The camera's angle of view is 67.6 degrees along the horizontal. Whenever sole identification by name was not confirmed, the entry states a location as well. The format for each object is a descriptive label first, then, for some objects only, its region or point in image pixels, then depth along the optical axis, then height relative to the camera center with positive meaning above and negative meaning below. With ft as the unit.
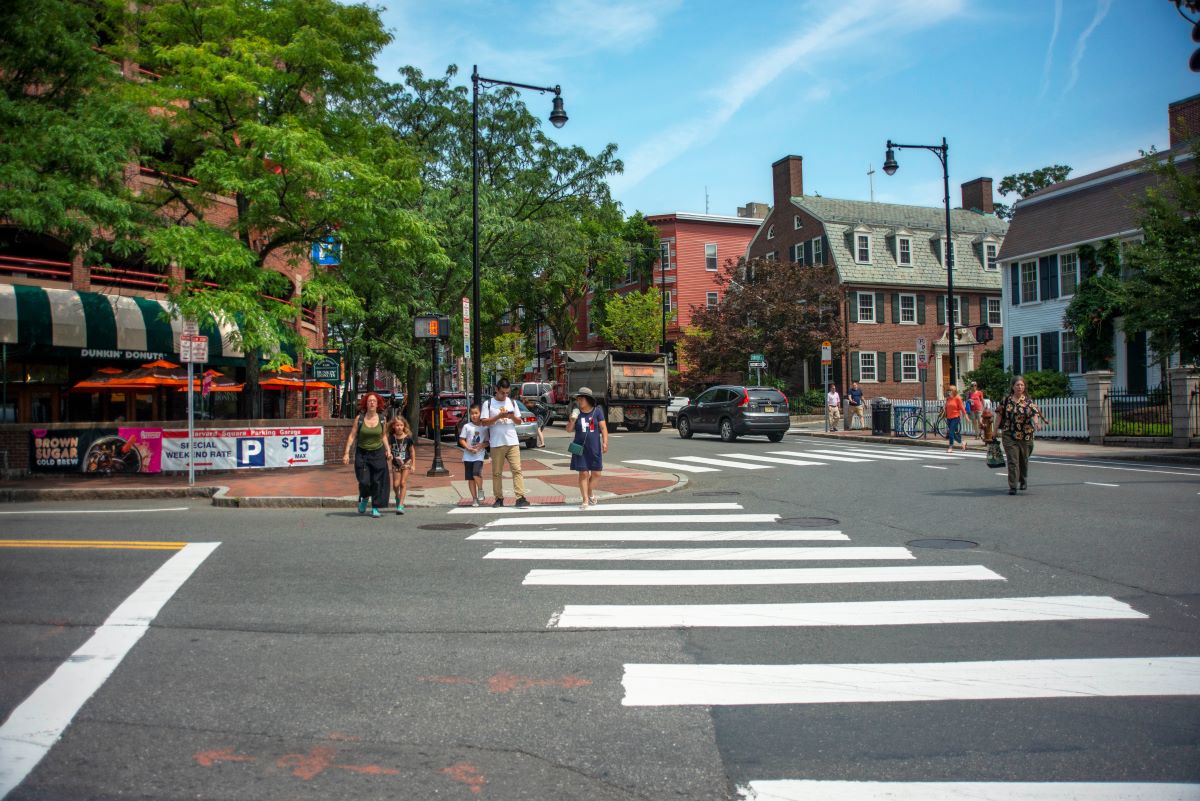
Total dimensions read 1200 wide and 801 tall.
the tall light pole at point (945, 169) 83.20 +22.03
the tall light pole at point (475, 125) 61.64 +19.94
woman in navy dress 41.78 -1.54
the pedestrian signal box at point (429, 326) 55.77 +5.25
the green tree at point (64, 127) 48.65 +16.85
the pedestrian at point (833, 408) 108.06 -0.66
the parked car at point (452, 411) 101.09 -0.14
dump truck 111.86 +2.58
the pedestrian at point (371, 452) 39.24 -1.82
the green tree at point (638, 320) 181.57 +17.52
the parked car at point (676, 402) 149.20 +0.56
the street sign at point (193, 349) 50.16 +3.72
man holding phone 43.04 -1.25
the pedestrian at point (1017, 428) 41.50 -1.35
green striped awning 72.64 +8.06
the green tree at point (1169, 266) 61.05 +8.95
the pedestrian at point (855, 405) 108.06 -0.36
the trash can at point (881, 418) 94.53 -1.75
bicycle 92.17 -2.52
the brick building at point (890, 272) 149.07 +22.08
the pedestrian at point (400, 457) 41.91 -2.16
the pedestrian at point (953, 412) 75.61 -1.00
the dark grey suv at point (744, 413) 86.48 -0.83
